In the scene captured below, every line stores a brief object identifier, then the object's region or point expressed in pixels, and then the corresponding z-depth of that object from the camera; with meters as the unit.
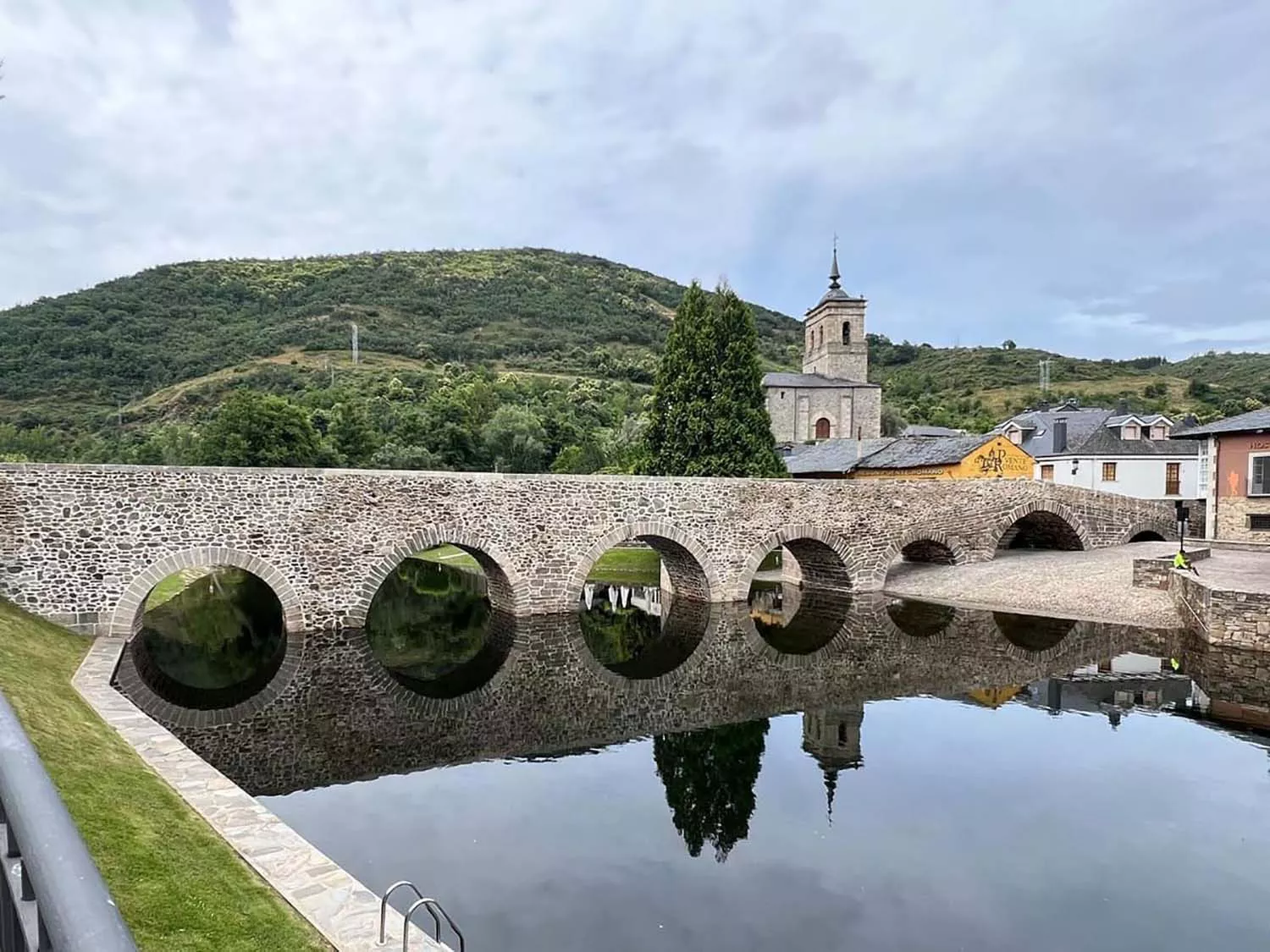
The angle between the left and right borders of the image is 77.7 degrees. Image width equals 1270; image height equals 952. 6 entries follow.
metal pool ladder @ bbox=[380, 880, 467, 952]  5.04
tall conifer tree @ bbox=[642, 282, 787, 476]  31.98
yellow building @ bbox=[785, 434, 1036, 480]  34.41
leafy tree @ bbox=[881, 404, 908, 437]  66.88
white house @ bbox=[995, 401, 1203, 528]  36.97
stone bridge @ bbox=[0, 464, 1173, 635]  16.19
